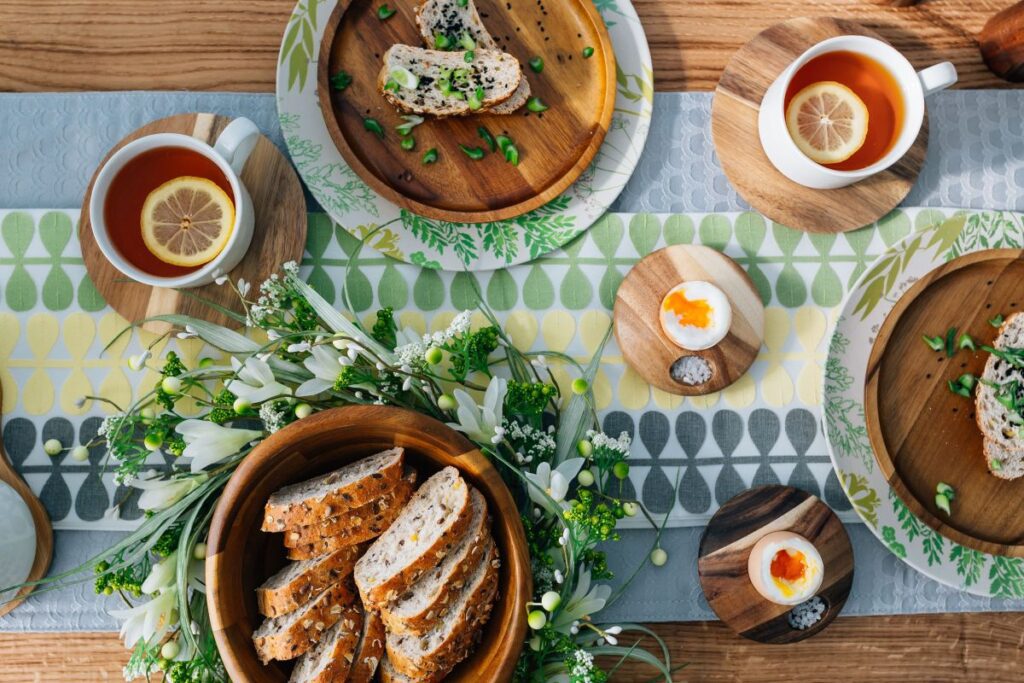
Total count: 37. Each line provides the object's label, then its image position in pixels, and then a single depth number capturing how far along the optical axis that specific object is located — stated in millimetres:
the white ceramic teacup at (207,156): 1130
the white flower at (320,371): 1068
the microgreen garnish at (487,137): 1278
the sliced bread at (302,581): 1004
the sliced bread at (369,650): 1036
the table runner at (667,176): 1267
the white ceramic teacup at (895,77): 1207
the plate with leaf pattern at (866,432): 1269
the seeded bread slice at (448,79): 1241
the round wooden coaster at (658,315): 1262
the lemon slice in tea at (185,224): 1192
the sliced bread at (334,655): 1006
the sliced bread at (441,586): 994
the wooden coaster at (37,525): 1208
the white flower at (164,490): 1090
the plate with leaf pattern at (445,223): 1254
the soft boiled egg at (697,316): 1221
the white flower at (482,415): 1070
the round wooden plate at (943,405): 1287
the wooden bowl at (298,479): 948
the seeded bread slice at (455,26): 1271
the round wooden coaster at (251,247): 1235
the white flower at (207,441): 1056
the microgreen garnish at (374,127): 1260
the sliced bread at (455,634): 999
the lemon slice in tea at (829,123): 1270
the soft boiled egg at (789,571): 1200
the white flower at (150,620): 1028
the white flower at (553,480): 1014
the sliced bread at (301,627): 990
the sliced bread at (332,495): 993
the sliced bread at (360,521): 1014
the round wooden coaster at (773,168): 1304
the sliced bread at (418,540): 990
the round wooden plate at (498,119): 1266
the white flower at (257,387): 1057
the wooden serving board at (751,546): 1240
